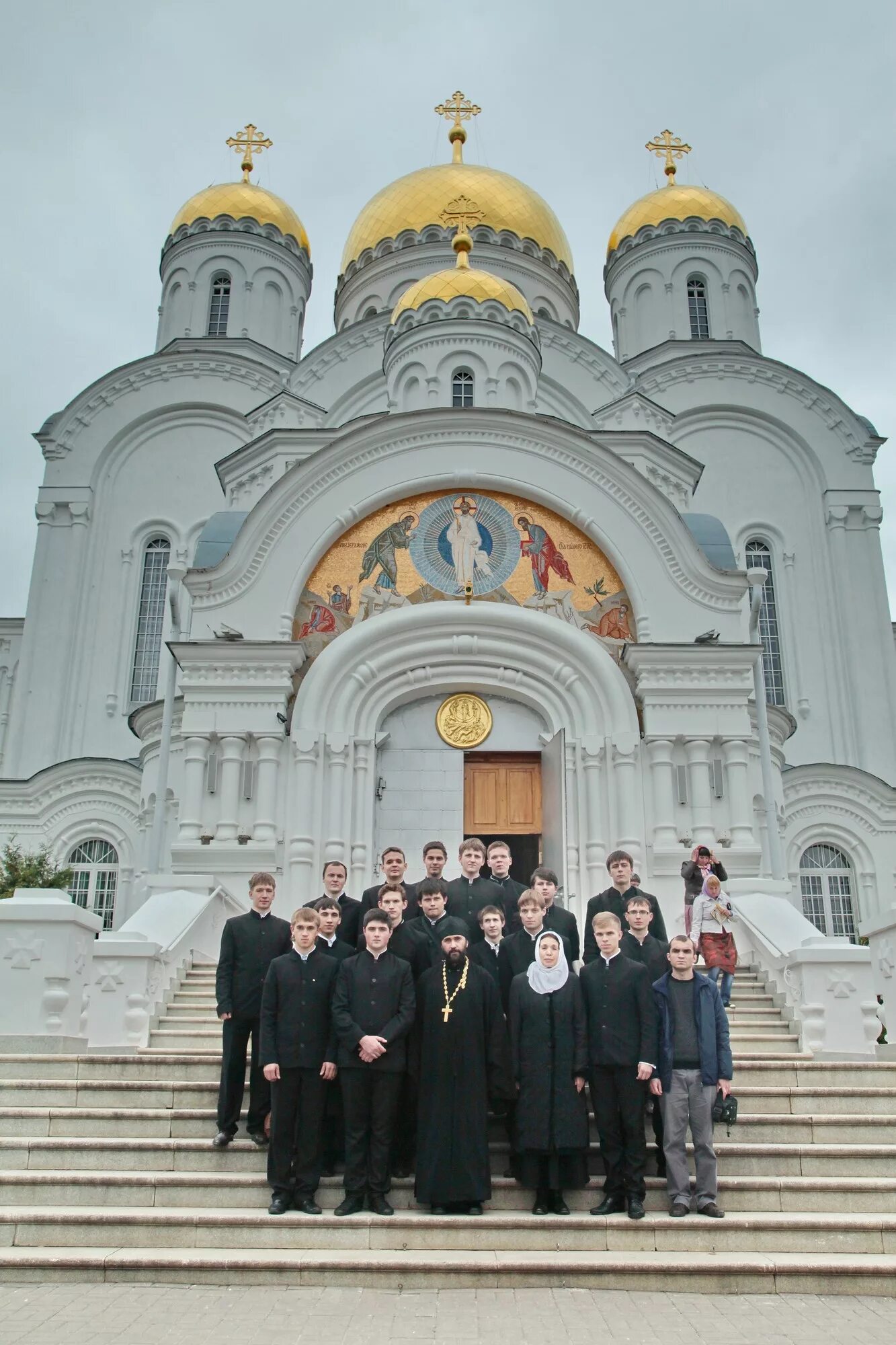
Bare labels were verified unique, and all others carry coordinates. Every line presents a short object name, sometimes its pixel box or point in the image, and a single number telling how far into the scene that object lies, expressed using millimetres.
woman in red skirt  7867
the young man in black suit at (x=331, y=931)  6363
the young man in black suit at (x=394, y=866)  6680
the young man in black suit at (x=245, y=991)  6141
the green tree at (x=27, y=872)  15065
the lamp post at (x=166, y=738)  12195
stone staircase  5020
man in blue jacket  5625
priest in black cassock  5504
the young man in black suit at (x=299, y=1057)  5617
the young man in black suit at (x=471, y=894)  7344
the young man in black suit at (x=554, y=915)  6703
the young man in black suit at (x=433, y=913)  6492
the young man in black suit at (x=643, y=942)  6699
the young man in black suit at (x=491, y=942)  6574
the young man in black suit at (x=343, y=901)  7023
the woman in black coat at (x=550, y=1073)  5602
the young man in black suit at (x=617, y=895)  7391
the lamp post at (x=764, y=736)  11906
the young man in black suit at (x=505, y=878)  7234
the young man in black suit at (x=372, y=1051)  5613
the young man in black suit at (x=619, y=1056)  5602
